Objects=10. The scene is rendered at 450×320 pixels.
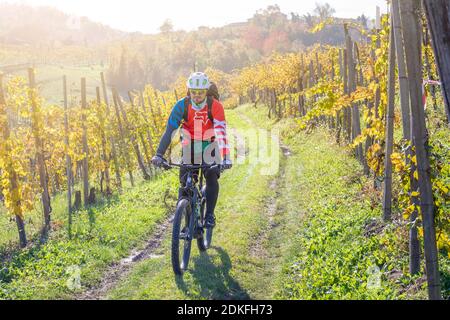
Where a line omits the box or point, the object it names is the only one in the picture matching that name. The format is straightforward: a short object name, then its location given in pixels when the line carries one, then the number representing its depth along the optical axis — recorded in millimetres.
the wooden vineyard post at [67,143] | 12861
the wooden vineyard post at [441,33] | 3479
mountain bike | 6625
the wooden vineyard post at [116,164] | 17156
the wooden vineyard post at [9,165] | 11781
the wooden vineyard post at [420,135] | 4113
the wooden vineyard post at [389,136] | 7131
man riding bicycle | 7152
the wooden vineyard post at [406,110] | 5816
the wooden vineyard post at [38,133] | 12492
